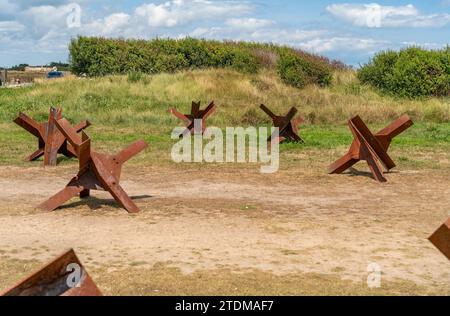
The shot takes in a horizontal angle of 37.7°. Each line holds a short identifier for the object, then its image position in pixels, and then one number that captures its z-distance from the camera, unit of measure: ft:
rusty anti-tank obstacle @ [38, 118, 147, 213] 25.48
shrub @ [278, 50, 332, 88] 92.50
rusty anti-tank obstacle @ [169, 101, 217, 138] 54.85
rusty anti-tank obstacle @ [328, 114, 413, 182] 34.55
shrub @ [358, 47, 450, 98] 88.89
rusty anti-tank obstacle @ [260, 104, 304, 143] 48.37
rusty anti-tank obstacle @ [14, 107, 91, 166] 39.11
